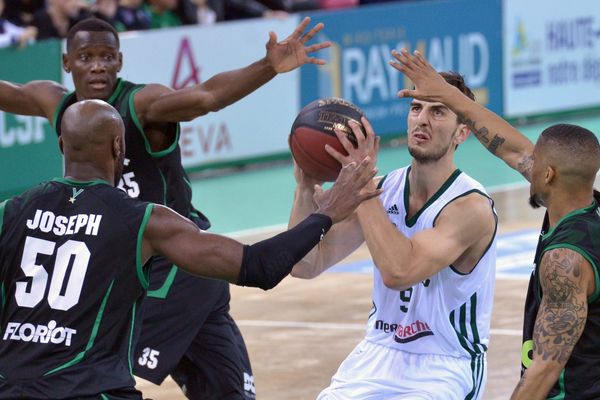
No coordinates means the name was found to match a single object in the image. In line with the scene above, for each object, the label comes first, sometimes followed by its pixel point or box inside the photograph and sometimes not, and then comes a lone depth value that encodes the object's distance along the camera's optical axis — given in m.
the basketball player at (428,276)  12.05
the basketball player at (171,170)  14.13
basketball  12.32
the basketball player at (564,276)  10.16
